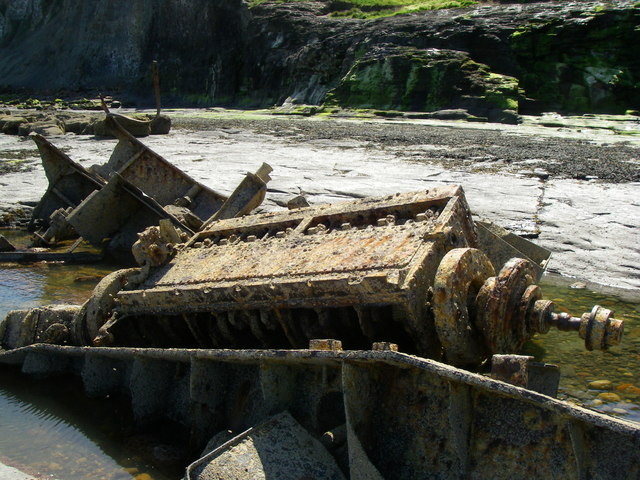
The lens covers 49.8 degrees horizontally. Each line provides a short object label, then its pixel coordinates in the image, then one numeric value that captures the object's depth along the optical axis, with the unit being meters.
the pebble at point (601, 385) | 4.80
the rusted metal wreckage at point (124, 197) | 8.05
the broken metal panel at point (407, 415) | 2.66
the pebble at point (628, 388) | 4.73
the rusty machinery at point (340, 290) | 3.80
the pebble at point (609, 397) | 4.62
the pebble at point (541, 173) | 10.50
